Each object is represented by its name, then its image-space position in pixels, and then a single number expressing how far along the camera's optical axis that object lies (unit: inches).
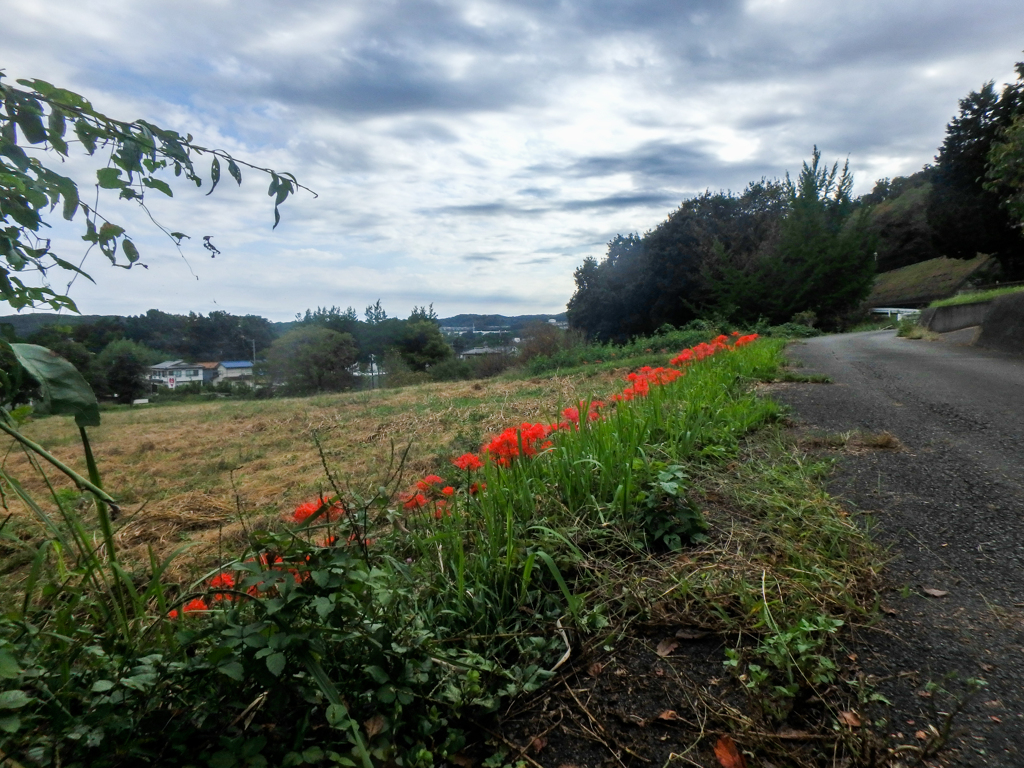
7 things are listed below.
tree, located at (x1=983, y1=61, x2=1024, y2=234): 338.0
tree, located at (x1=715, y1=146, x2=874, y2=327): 915.4
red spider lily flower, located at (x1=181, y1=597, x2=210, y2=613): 63.1
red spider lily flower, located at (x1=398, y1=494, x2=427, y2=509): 84.4
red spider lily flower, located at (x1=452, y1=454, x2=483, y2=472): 94.4
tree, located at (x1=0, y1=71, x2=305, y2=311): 43.8
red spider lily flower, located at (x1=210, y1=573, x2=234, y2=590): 59.5
